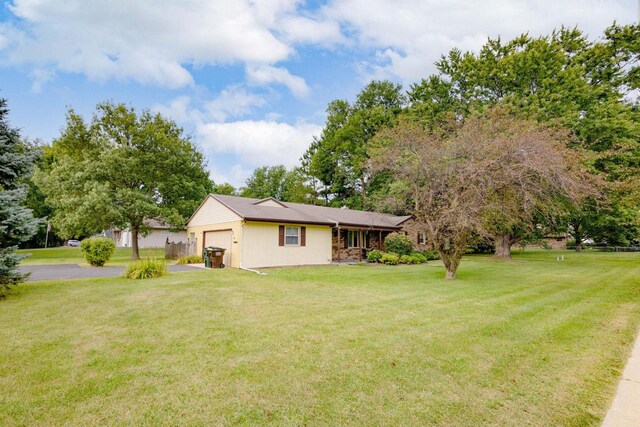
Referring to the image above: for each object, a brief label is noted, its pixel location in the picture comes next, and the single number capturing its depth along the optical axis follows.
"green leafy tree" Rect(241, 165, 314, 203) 46.19
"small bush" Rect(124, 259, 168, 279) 11.03
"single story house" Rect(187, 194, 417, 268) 15.28
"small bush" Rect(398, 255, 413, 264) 18.75
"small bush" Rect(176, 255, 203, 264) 17.26
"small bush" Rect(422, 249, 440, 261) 21.86
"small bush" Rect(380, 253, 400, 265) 17.94
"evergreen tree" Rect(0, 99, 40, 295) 7.53
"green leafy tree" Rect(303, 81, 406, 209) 35.96
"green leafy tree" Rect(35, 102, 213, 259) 19.25
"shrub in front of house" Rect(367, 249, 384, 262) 18.69
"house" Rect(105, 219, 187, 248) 34.31
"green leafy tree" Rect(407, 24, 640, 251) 18.94
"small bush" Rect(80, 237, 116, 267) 15.22
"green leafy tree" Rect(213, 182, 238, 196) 45.31
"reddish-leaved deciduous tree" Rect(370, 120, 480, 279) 10.91
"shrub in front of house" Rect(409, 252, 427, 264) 18.99
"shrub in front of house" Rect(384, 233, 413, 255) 20.20
